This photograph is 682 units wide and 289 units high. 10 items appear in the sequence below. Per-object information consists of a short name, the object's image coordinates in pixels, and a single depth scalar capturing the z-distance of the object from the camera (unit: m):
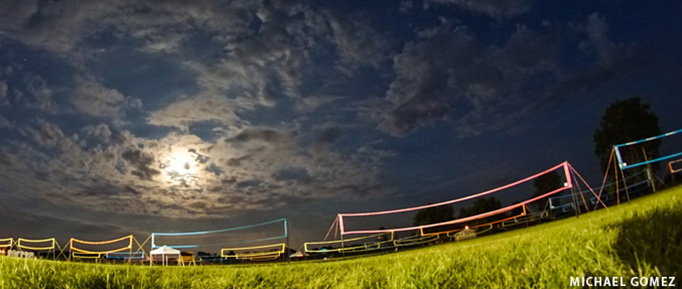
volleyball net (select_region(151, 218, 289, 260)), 18.27
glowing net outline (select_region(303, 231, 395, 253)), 18.13
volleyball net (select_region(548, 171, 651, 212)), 54.79
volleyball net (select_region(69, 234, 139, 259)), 21.49
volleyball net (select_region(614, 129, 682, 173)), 55.78
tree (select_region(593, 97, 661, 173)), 57.53
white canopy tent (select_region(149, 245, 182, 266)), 26.33
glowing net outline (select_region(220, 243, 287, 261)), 28.56
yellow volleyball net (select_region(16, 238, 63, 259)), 24.62
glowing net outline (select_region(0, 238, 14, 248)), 26.52
